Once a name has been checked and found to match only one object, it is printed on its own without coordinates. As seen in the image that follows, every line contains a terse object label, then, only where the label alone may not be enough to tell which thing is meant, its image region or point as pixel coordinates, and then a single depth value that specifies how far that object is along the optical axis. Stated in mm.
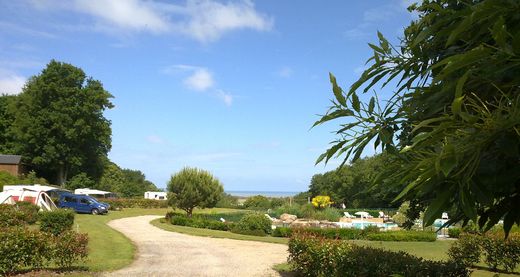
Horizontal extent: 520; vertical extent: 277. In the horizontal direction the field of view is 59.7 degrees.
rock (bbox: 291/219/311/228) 29838
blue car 37531
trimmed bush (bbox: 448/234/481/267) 14062
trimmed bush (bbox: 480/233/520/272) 13125
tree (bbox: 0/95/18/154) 58156
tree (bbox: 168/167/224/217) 34062
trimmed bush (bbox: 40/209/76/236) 18688
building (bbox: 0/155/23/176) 50781
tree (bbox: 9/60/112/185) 52156
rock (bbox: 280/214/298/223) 35188
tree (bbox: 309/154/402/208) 57938
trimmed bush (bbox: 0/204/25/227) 19547
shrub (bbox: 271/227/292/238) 25181
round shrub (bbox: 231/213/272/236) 26281
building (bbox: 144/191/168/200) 68900
